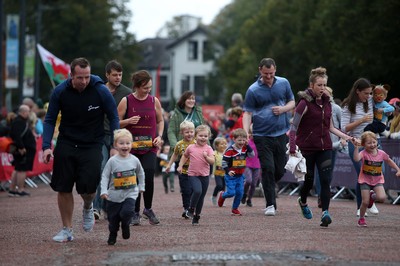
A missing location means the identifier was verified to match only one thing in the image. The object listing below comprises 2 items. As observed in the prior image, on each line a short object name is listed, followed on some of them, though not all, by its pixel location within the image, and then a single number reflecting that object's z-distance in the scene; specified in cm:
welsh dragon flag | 3416
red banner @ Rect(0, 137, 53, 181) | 2531
